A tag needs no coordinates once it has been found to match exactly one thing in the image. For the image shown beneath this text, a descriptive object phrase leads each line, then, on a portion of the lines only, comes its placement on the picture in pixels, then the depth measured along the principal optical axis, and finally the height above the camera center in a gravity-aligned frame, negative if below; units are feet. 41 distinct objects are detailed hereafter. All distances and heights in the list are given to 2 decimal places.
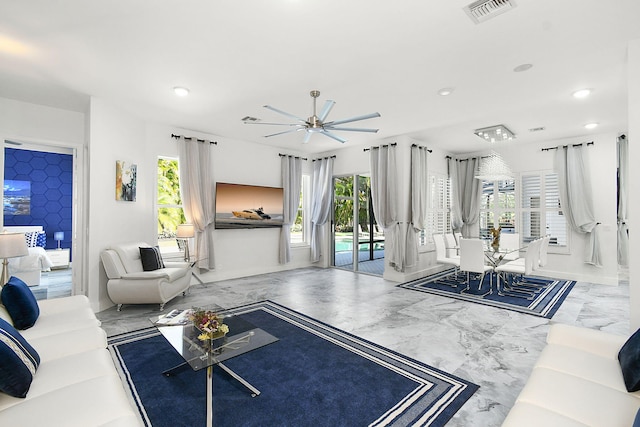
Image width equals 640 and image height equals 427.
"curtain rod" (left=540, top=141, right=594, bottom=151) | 19.15 +4.41
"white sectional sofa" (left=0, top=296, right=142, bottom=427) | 4.50 -2.85
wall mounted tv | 19.52 +0.62
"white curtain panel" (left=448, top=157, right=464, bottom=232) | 24.23 +1.22
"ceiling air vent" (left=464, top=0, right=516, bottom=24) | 7.30 +4.90
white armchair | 13.16 -2.75
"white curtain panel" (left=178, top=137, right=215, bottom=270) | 17.97 +1.34
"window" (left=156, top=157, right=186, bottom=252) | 18.07 +0.65
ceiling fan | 11.37 +3.48
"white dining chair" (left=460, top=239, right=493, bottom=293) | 16.38 -2.11
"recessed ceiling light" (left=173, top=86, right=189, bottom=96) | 12.35 +4.94
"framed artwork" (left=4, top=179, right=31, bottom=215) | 23.31 +1.34
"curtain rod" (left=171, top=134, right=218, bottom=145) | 17.75 +4.43
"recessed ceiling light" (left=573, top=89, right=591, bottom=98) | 12.42 +4.89
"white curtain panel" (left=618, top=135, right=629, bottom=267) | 19.22 +1.15
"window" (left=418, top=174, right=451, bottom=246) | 22.21 +0.56
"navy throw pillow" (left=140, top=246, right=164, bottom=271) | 14.37 -1.98
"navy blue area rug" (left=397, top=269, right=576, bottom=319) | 14.42 -4.06
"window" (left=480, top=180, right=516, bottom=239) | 22.61 +0.66
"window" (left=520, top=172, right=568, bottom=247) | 20.61 +0.45
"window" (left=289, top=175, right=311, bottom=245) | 25.00 -0.43
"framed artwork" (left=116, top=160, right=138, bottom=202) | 14.76 +1.64
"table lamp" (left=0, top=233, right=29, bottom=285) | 10.14 -1.02
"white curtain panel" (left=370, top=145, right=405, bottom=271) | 19.97 +1.13
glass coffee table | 6.52 -2.94
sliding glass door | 23.39 -0.26
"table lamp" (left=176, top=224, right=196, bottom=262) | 16.47 -0.81
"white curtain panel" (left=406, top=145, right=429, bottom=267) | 19.97 +0.68
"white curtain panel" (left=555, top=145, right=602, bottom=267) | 19.06 +1.15
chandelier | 17.56 +2.48
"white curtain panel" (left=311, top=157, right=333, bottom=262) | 23.98 +1.18
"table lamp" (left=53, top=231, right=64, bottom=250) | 23.80 -1.55
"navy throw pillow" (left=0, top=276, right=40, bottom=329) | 7.66 -2.19
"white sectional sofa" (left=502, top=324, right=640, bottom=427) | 4.43 -2.79
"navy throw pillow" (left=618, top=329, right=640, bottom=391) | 4.97 -2.44
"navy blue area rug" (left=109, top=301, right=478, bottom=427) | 6.70 -4.20
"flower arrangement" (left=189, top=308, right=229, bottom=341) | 6.93 -2.47
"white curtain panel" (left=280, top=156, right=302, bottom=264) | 22.77 +1.12
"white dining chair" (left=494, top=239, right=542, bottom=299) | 16.26 -2.86
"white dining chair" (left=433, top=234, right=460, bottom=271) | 19.63 -2.21
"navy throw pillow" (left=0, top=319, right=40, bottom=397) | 4.78 -2.40
